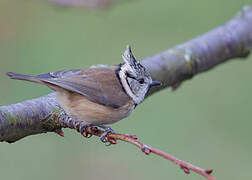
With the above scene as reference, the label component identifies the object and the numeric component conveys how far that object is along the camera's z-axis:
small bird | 6.23
